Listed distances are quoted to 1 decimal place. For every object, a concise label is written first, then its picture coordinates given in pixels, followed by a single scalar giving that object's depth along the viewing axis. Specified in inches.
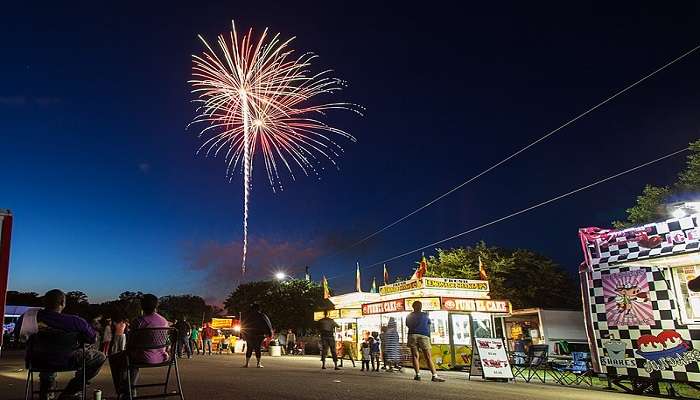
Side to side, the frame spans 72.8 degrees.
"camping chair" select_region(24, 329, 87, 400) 205.8
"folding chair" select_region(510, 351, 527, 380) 524.5
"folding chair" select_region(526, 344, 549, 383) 507.2
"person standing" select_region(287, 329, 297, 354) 1411.7
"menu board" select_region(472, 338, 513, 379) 484.7
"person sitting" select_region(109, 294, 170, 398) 214.2
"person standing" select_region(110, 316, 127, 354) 478.9
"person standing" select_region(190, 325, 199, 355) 1013.2
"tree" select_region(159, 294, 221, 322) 4057.6
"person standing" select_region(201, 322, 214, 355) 1101.0
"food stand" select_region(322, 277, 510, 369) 799.7
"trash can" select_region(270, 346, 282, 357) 1100.5
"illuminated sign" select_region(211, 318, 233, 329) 1702.8
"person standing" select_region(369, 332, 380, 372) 629.6
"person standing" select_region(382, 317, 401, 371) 593.9
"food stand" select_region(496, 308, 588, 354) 1175.0
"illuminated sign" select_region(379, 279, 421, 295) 842.9
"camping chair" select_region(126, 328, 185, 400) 209.0
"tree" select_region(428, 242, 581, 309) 1654.8
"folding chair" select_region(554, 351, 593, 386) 507.0
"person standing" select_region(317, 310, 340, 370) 623.2
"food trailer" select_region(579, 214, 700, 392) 392.2
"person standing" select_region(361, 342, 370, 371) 620.0
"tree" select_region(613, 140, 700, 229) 1027.9
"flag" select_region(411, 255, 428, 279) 1066.7
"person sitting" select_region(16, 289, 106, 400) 210.2
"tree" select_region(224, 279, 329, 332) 2126.0
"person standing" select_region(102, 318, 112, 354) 555.5
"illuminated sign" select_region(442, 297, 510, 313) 811.4
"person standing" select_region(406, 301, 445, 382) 442.0
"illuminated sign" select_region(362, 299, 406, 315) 853.2
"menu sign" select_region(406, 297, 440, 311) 796.0
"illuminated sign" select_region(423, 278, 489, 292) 833.9
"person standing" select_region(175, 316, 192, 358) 772.0
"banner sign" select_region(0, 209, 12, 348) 264.2
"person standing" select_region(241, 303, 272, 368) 522.7
